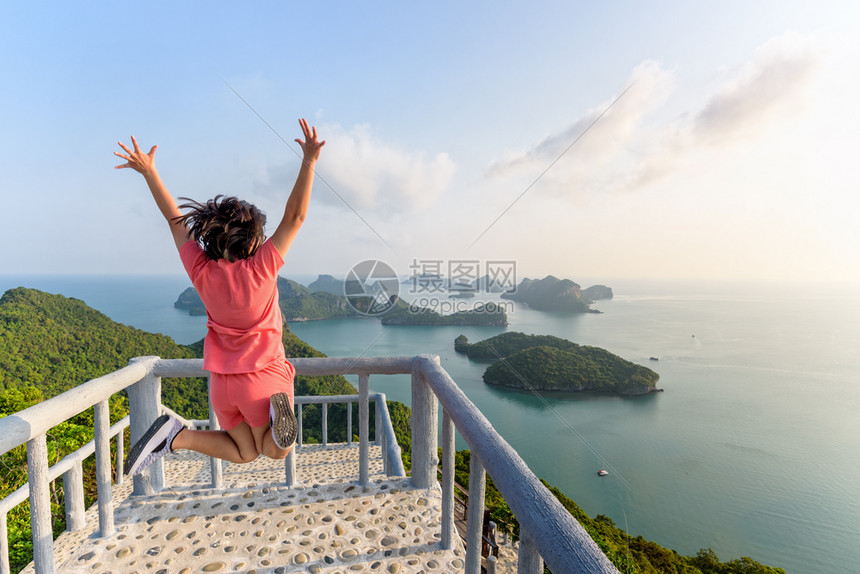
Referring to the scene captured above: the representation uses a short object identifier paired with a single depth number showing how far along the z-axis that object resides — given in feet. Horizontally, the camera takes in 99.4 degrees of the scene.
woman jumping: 4.23
